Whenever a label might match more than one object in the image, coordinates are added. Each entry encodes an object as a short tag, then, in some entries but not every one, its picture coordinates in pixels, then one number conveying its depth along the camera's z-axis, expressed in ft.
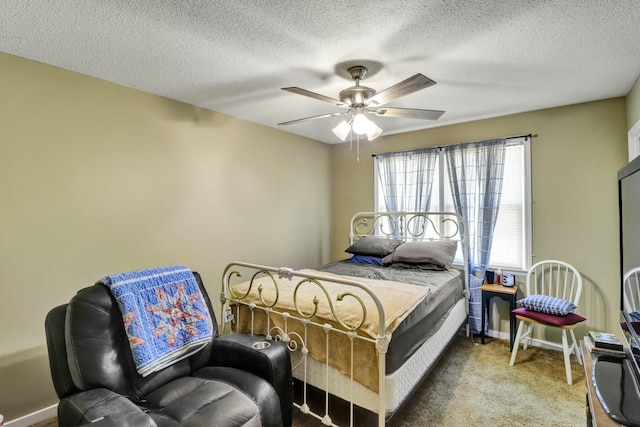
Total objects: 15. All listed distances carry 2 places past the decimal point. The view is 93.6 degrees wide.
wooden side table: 9.76
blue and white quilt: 5.27
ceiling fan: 6.99
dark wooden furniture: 3.62
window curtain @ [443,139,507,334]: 10.99
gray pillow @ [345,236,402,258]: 11.73
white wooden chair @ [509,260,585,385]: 8.29
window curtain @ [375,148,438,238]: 12.60
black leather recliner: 4.36
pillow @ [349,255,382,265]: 11.62
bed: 5.45
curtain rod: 10.50
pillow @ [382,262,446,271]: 10.29
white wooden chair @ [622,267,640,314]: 4.18
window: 10.78
